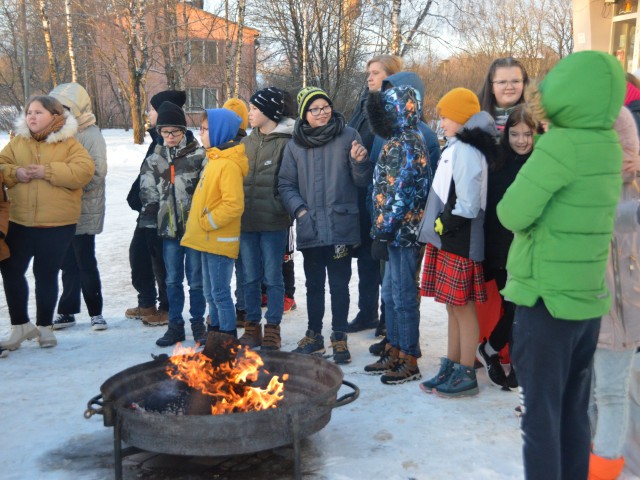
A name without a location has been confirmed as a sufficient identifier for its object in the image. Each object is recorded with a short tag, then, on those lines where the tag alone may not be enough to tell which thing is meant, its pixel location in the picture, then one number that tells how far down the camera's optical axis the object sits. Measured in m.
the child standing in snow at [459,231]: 4.20
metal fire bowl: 3.09
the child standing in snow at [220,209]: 5.07
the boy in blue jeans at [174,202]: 5.59
